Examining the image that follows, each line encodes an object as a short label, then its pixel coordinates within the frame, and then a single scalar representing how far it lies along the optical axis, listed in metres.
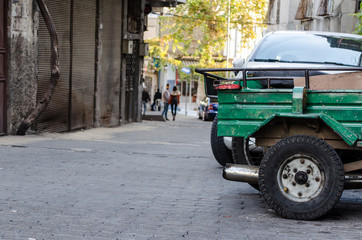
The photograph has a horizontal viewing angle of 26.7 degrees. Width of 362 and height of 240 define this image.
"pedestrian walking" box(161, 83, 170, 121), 36.61
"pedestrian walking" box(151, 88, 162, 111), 49.25
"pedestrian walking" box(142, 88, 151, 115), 40.58
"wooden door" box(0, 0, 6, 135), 15.29
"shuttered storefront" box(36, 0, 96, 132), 16.81
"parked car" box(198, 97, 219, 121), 42.50
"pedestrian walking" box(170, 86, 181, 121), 38.00
